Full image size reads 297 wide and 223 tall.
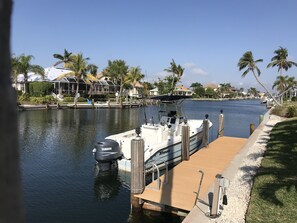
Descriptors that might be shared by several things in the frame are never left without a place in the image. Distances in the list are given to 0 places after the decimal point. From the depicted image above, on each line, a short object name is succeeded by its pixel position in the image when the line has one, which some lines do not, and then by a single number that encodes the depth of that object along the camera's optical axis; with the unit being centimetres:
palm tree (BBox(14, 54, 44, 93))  5238
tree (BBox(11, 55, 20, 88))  5097
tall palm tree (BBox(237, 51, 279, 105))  4309
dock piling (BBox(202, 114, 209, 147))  1714
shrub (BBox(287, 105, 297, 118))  2843
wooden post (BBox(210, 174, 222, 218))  717
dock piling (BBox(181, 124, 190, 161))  1410
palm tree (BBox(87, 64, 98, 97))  6194
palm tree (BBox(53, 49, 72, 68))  7038
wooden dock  905
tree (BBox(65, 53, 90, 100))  5694
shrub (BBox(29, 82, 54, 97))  5456
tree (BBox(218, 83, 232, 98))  17209
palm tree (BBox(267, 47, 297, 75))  5106
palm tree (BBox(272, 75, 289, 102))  7604
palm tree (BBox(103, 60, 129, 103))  6466
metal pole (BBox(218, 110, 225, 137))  2103
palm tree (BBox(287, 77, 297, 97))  8119
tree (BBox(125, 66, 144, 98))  6612
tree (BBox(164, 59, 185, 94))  5898
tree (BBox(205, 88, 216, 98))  15081
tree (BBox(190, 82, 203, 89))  15973
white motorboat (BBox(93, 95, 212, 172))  1266
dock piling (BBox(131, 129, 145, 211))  947
